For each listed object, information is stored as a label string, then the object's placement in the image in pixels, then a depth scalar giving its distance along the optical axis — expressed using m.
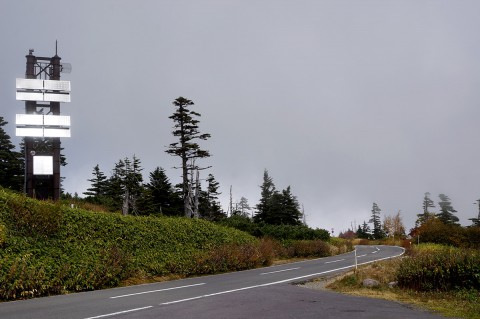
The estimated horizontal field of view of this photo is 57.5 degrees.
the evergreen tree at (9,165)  55.21
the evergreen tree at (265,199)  76.94
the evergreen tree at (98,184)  76.19
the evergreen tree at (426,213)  86.50
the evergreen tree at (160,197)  57.97
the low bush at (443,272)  14.16
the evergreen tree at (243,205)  130.75
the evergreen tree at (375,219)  124.07
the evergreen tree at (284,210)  74.12
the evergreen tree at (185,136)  41.09
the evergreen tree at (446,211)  86.09
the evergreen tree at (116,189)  59.59
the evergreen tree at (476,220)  83.60
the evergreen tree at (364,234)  107.33
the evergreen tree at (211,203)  69.19
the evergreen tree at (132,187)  60.72
